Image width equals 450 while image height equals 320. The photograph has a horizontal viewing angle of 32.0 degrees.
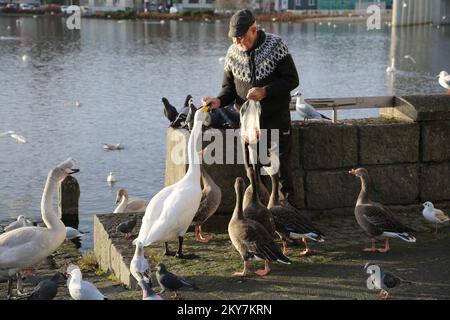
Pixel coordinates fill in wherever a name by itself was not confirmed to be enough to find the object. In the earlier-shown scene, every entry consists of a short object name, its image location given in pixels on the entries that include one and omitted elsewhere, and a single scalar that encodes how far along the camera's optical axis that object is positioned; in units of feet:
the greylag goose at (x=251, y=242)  21.72
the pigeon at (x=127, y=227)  26.03
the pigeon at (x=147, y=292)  19.39
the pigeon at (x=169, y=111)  35.97
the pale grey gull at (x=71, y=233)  38.51
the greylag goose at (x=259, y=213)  23.54
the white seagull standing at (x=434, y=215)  26.73
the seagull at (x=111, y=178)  55.57
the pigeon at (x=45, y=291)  20.76
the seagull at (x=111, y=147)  67.41
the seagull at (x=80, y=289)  20.29
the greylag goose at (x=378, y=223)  24.41
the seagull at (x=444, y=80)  62.90
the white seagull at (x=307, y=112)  36.56
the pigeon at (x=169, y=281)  20.48
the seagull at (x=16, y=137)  68.64
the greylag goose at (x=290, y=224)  23.80
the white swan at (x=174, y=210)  23.54
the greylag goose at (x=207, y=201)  25.80
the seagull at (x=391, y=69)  124.07
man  23.02
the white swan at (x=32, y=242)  24.56
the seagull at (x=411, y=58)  146.16
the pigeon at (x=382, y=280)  20.12
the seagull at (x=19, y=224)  35.10
